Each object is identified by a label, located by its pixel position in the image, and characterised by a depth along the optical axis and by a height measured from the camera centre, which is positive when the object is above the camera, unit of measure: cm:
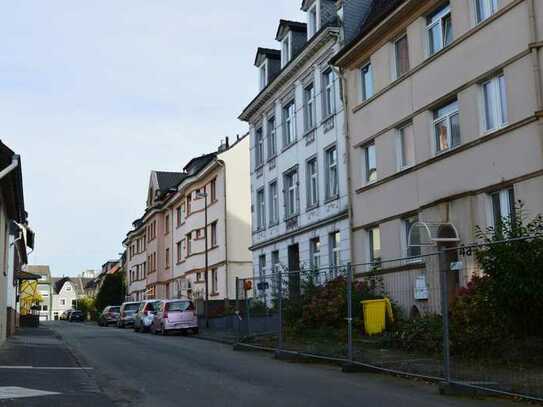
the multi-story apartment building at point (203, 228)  4469 +592
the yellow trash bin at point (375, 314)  1415 -2
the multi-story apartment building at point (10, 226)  1582 +308
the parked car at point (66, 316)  9097 +52
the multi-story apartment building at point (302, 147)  2728 +686
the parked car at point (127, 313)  4647 +35
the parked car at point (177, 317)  3219 +3
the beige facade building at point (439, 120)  1700 +507
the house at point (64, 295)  15775 +522
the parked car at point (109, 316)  5408 +25
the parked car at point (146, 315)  3606 +17
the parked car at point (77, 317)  8244 +36
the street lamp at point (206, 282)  3535 +191
